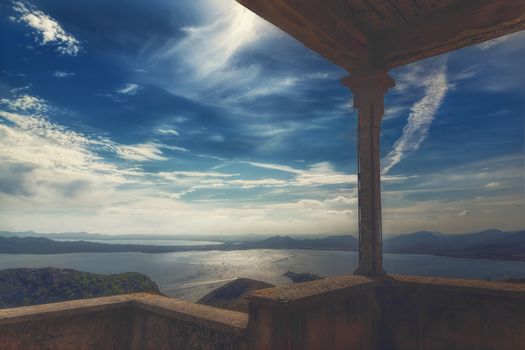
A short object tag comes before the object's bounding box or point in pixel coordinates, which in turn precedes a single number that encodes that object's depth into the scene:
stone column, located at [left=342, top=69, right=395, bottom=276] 3.89
